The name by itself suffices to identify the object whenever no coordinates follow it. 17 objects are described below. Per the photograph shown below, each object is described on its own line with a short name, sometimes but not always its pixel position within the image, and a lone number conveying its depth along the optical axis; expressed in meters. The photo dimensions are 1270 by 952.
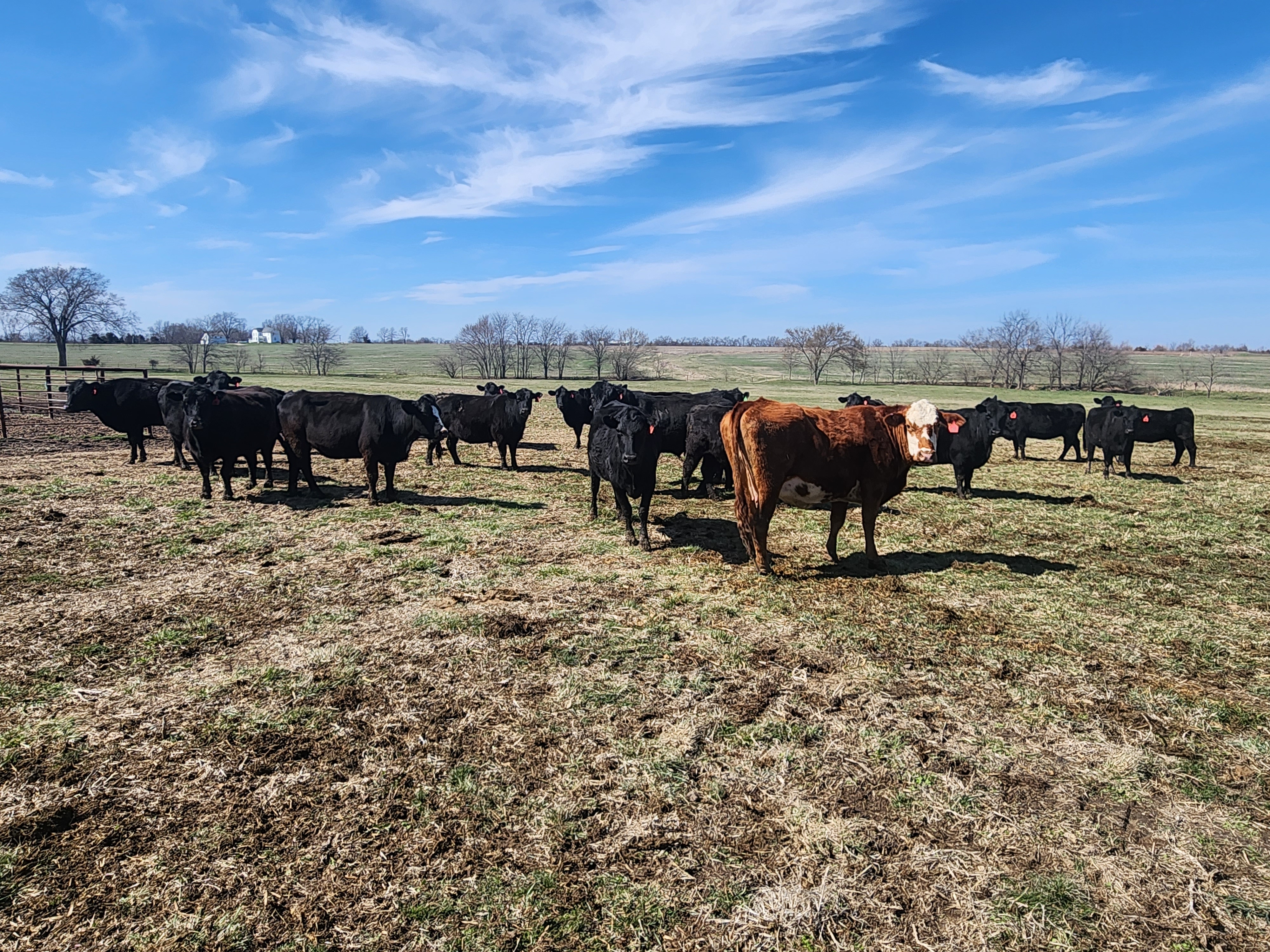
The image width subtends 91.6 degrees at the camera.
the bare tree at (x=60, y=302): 56.25
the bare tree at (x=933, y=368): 76.50
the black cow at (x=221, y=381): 14.88
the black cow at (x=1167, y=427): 15.66
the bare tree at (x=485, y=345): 85.06
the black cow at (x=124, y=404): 14.98
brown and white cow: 7.57
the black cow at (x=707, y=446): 11.86
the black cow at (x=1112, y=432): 14.73
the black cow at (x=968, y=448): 12.30
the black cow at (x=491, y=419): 15.05
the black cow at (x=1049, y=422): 18.33
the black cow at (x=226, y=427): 10.55
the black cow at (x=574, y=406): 17.75
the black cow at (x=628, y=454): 8.68
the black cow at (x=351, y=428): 10.80
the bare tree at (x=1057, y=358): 70.62
